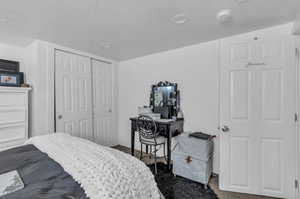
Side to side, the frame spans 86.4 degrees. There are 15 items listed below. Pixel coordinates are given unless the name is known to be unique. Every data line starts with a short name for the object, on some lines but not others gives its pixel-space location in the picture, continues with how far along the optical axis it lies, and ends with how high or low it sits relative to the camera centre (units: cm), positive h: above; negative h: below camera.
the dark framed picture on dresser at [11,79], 253 +32
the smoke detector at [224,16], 173 +93
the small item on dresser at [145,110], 322 -24
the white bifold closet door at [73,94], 288 +8
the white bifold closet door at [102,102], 355 -9
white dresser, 246 -28
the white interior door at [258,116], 189 -23
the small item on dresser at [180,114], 294 -30
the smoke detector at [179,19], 184 +95
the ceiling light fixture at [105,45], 281 +95
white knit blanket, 91 -48
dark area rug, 202 -123
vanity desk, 258 -51
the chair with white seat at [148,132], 271 -59
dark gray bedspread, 86 -51
